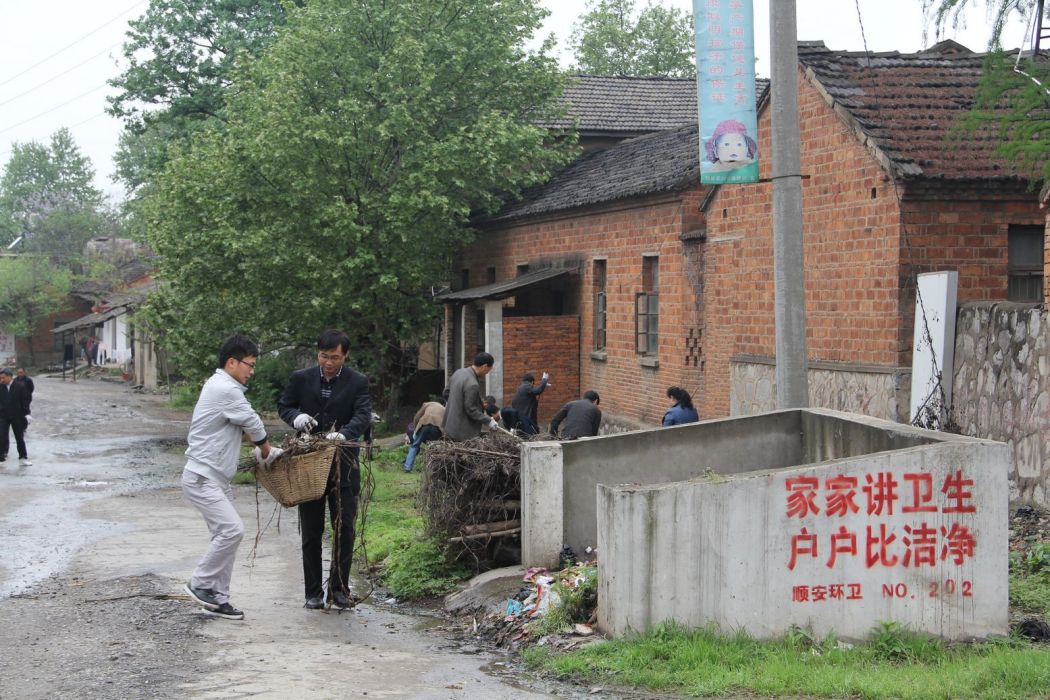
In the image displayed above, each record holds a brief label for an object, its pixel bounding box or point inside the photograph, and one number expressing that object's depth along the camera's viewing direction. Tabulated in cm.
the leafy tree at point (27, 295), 6450
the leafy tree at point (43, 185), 10062
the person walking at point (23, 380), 2211
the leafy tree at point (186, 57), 3469
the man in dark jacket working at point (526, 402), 1928
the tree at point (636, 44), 5812
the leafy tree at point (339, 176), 2383
